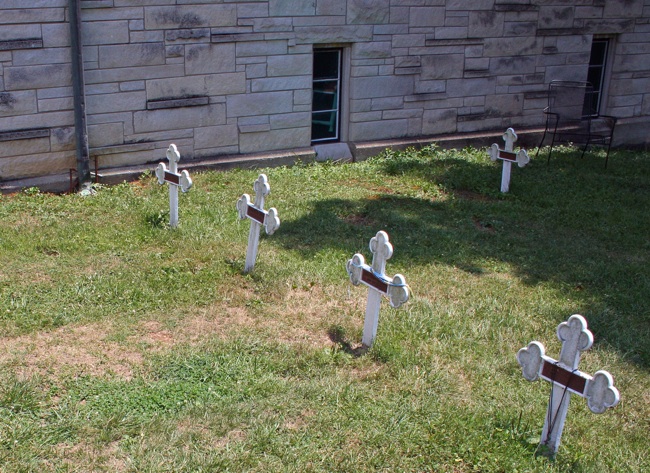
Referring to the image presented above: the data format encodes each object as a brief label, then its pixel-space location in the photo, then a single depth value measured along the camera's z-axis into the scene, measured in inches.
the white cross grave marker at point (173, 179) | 258.5
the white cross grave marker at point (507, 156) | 325.1
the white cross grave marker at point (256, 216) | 223.6
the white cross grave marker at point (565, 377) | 143.0
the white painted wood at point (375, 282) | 182.9
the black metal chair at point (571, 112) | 430.6
